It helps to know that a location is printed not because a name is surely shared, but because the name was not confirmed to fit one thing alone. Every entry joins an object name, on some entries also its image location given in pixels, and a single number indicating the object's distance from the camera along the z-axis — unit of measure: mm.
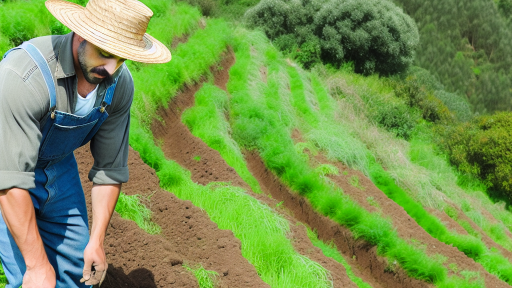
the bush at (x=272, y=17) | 22031
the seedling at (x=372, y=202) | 9594
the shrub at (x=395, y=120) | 17719
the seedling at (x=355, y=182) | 10281
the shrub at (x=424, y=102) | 20766
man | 2146
